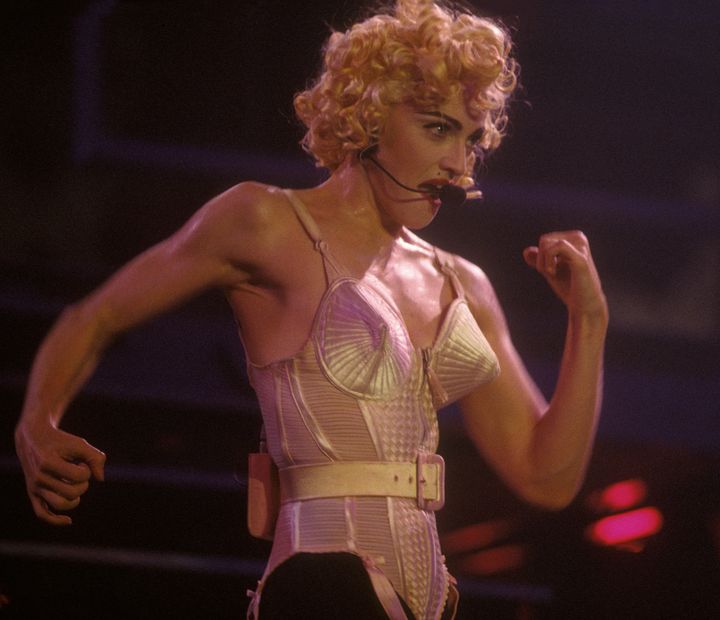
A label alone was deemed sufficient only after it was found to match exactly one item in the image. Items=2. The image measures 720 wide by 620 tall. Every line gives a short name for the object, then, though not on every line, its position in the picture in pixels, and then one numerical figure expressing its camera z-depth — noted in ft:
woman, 25.21
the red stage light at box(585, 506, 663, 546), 29.84
